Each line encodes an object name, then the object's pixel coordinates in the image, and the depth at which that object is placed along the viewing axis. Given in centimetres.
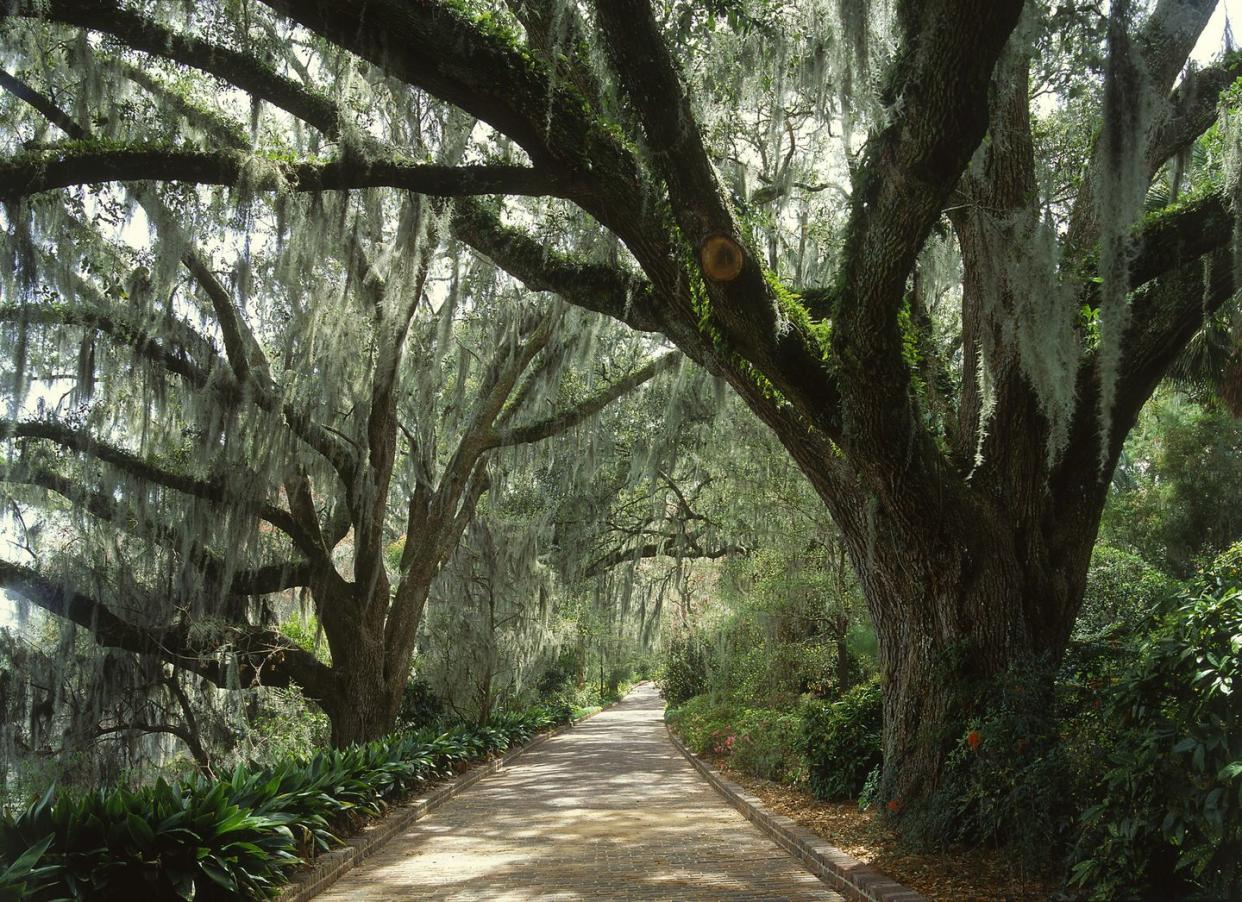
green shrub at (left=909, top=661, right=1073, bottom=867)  452
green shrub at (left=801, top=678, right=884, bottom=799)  784
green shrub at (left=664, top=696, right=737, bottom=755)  1318
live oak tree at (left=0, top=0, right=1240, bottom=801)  448
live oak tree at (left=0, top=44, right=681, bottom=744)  765
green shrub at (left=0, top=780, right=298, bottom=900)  427
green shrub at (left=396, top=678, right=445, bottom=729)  1585
